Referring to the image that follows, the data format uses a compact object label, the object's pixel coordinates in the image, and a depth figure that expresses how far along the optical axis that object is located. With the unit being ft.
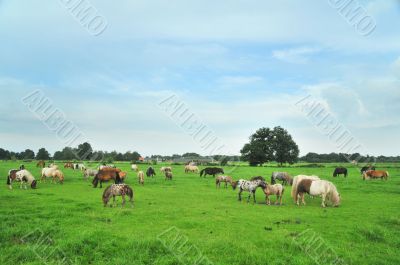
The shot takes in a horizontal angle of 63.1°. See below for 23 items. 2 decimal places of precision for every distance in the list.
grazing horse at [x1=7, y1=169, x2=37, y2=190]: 83.56
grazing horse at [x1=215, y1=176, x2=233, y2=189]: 96.84
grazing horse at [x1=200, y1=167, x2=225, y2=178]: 142.41
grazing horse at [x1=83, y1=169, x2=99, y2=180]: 119.29
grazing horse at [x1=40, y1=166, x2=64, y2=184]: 101.24
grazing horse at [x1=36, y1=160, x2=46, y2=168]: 189.78
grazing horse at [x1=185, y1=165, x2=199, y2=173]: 168.76
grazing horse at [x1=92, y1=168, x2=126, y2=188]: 95.04
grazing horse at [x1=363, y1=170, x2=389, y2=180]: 127.44
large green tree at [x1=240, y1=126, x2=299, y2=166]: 291.42
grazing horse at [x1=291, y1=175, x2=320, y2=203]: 69.08
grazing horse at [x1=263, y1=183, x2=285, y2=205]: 65.36
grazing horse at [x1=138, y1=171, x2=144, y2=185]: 103.81
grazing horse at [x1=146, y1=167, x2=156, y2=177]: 133.06
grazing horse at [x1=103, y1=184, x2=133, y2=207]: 58.49
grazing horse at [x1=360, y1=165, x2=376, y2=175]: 176.67
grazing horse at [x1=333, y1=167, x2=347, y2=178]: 147.64
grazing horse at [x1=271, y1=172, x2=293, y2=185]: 108.47
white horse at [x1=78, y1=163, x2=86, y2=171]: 169.72
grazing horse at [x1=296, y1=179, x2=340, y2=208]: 64.39
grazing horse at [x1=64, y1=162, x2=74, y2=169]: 187.40
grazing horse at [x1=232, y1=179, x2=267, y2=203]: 66.58
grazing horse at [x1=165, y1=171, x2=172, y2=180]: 118.27
